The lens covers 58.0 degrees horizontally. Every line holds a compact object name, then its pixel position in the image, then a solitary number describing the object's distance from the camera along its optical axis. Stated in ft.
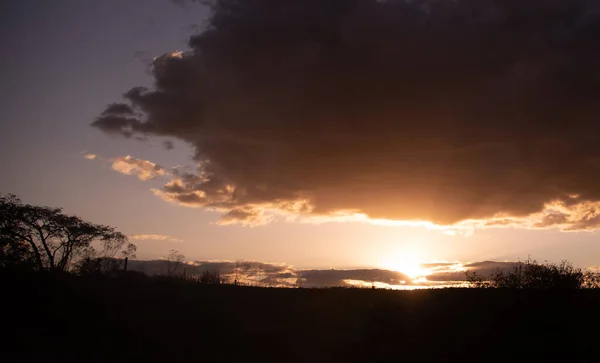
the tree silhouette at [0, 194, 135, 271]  126.11
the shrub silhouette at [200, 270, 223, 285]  102.32
